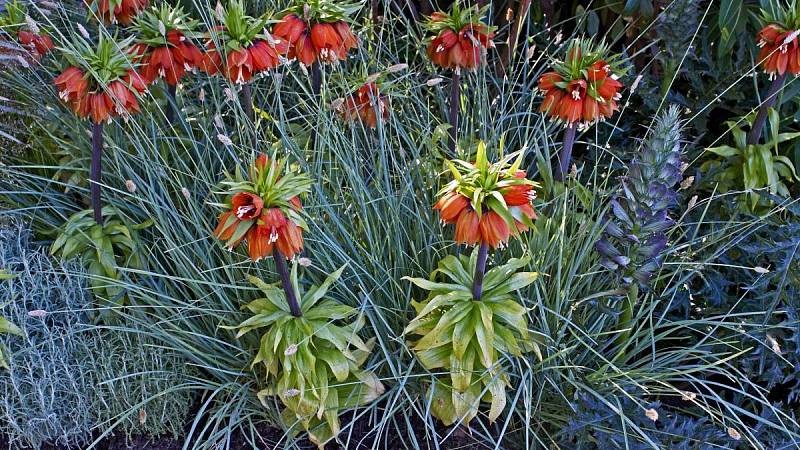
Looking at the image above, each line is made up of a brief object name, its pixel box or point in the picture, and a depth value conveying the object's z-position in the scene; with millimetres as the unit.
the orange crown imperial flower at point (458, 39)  2305
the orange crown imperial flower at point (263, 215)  1679
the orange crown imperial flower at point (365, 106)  2324
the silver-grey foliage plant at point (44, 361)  2135
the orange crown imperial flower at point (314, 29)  2148
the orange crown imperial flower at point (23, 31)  2391
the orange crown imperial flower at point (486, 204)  1693
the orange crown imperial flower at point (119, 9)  2244
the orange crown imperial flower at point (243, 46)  2021
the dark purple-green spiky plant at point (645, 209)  1868
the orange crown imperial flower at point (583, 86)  2104
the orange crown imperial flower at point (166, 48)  2174
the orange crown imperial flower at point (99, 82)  2025
